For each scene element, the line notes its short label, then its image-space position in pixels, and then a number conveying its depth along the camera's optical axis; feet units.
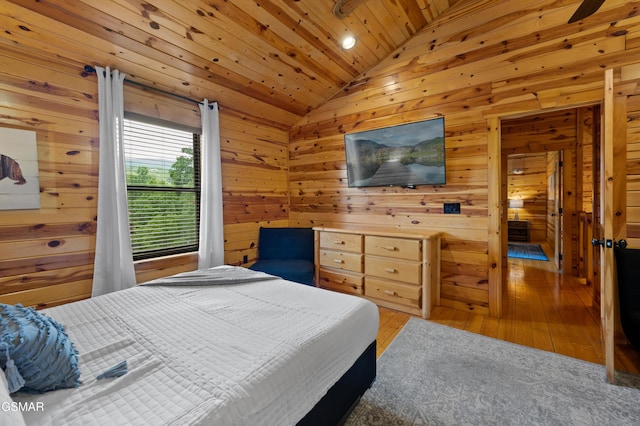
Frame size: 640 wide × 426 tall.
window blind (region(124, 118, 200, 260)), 8.69
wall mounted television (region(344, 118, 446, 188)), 9.58
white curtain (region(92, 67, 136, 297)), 7.45
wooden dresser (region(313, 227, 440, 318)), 9.01
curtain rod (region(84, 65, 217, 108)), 7.37
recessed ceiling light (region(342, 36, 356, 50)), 9.34
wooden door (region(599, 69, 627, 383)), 5.70
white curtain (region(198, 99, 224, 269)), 9.97
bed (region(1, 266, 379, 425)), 2.75
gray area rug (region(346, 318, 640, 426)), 4.89
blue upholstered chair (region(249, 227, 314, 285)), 11.66
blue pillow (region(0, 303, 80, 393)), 2.88
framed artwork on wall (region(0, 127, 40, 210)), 6.22
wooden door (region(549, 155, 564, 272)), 14.12
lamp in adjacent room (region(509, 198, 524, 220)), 25.09
